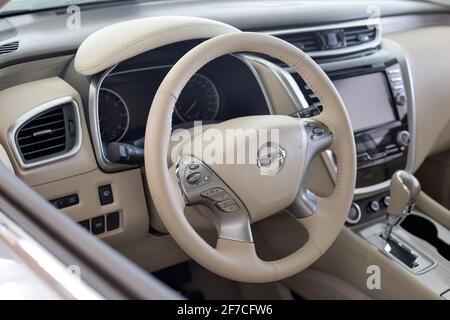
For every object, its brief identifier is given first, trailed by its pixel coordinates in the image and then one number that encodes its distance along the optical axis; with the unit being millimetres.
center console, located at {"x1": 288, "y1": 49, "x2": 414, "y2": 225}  1755
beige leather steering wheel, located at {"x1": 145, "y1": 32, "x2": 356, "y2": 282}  1082
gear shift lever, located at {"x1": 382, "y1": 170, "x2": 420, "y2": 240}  1635
